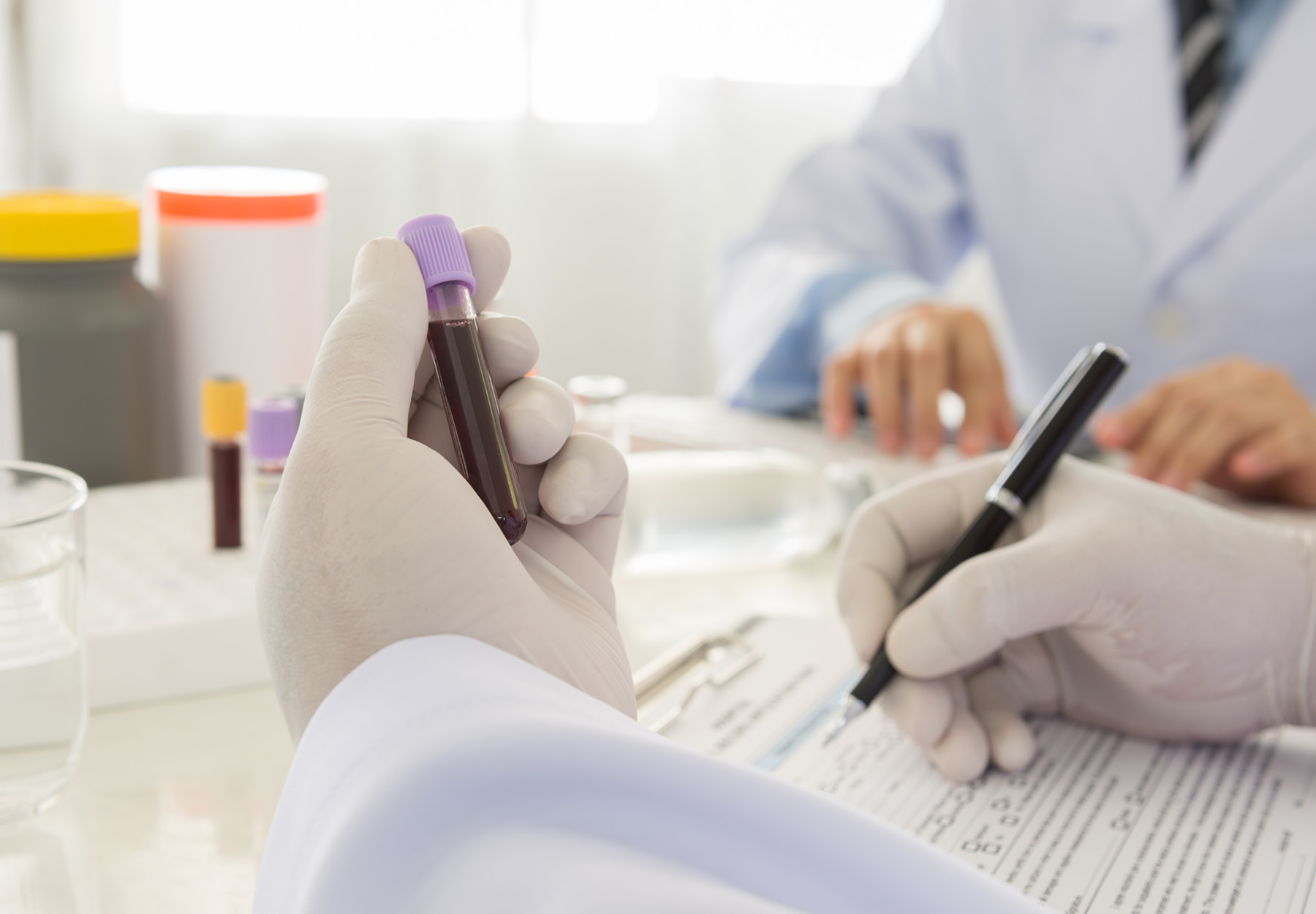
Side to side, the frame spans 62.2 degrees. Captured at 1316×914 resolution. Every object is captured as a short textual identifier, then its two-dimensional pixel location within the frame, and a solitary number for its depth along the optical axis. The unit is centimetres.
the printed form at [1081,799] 34
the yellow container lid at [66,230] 63
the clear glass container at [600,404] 65
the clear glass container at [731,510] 63
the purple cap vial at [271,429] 53
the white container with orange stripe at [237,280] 70
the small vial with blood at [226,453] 57
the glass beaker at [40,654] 35
